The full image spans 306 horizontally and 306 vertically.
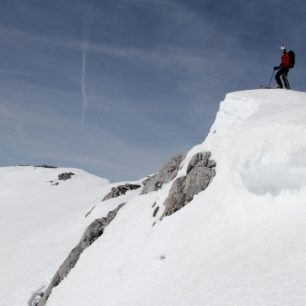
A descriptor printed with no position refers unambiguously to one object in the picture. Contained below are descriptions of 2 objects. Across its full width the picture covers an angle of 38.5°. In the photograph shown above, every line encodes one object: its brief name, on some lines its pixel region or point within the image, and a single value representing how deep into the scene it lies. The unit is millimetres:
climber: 26938
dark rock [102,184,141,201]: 40462
